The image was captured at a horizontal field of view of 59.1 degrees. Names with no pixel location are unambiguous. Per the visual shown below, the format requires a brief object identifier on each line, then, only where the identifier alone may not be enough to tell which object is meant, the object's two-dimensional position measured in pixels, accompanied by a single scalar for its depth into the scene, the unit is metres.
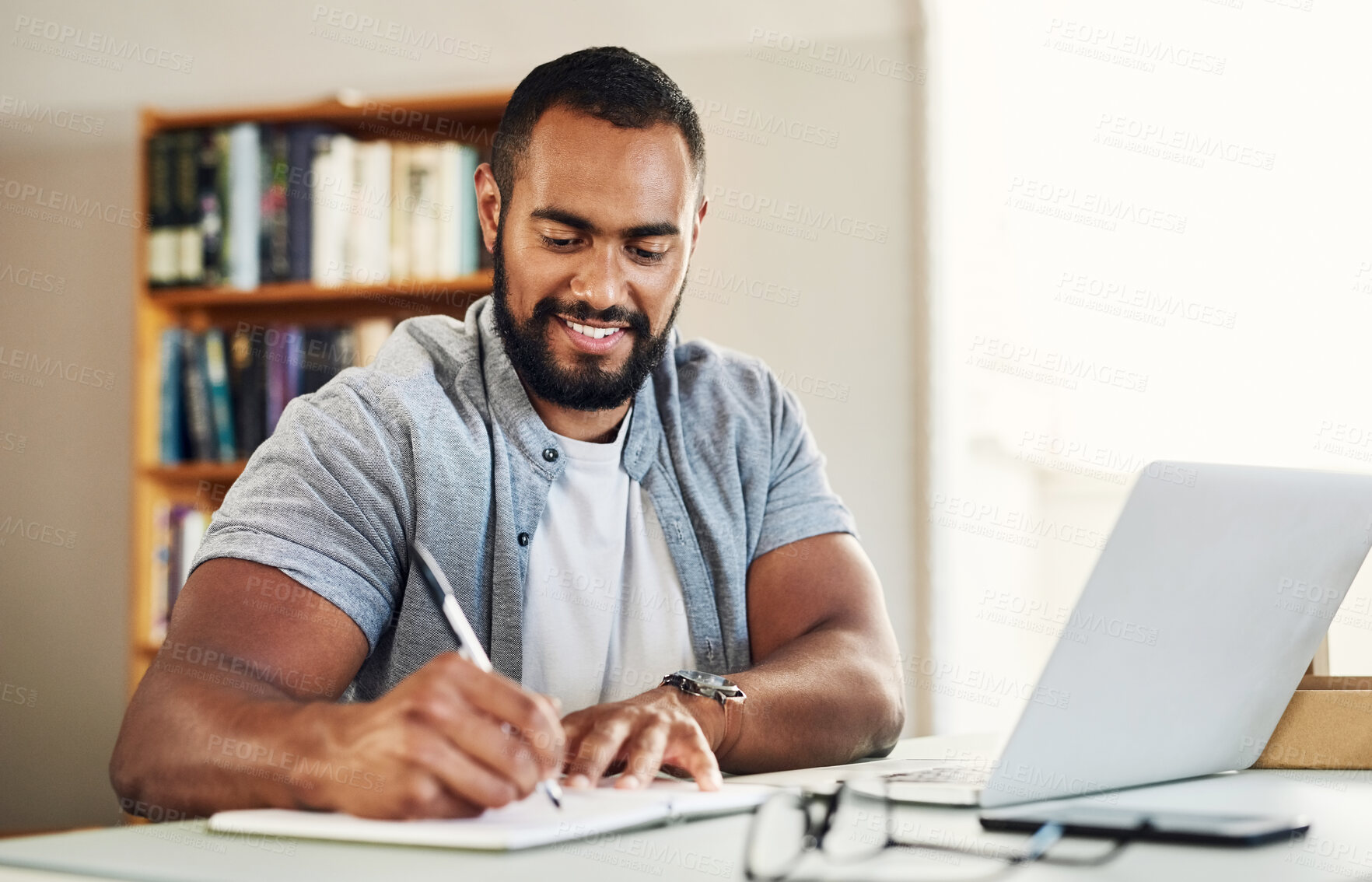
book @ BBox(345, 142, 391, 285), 2.54
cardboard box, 1.00
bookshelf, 2.54
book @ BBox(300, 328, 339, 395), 2.56
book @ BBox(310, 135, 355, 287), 2.53
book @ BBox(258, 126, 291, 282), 2.55
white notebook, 0.65
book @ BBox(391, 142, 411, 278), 2.55
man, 1.04
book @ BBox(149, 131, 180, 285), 2.57
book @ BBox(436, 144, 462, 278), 2.54
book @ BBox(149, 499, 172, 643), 2.55
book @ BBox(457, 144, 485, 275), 2.54
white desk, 0.59
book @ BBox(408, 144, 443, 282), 2.55
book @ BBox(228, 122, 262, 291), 2.53
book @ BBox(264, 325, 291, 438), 2.55
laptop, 0.69
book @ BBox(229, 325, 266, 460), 2.56
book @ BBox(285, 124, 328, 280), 2.54
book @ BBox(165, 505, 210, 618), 2.55
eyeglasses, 0.62
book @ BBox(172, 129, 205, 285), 2.55
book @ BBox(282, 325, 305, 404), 2.55
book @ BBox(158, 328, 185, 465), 2.57
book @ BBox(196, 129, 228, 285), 2.54
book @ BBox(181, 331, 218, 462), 2.57
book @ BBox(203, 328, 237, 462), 2.57
